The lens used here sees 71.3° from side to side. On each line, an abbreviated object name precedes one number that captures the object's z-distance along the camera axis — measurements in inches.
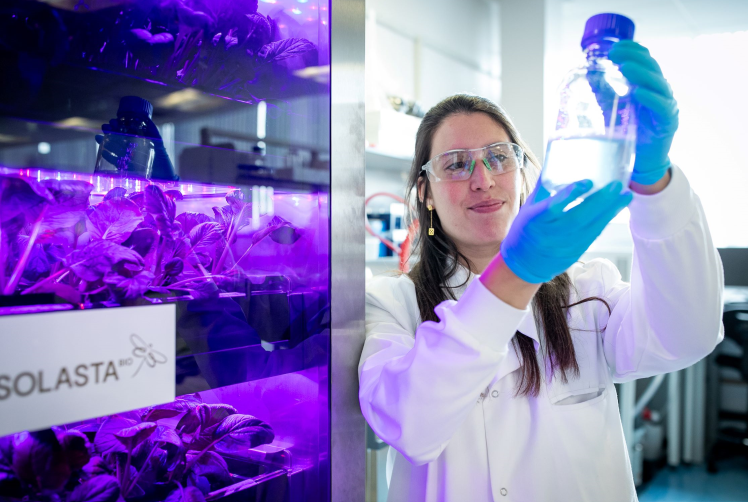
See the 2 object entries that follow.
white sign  18.5
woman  28.3
